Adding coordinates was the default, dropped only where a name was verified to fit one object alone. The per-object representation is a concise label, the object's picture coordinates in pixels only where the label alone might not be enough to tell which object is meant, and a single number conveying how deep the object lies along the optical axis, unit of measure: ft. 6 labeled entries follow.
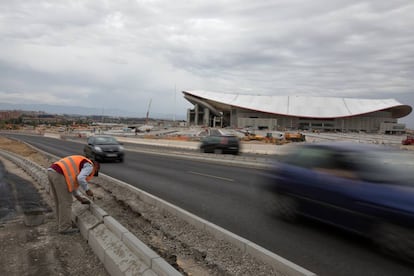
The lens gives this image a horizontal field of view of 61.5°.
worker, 19.70
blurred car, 15.65
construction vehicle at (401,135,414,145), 136.46
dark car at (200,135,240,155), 78.76
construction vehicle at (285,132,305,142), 157.87
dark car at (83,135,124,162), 62.49
